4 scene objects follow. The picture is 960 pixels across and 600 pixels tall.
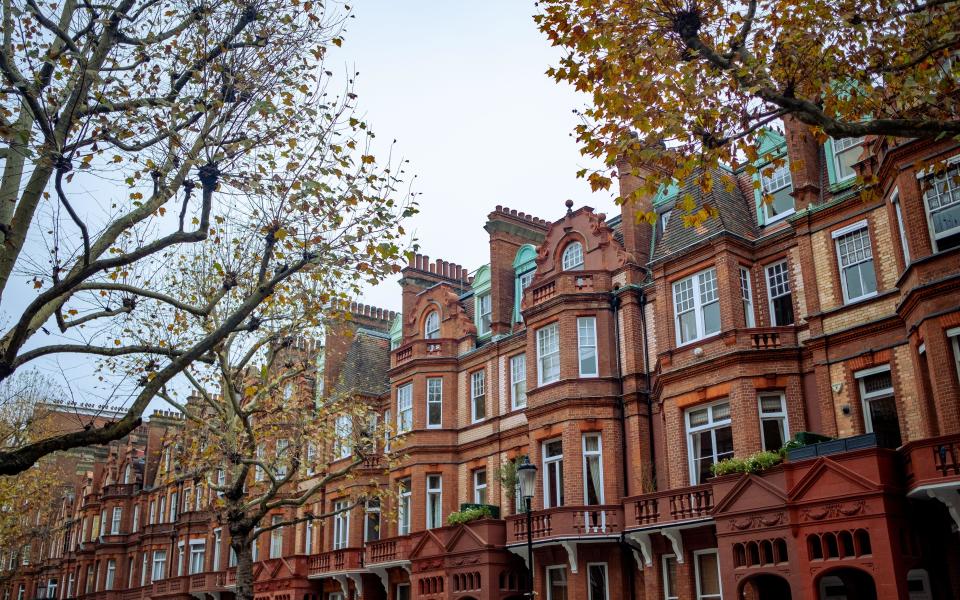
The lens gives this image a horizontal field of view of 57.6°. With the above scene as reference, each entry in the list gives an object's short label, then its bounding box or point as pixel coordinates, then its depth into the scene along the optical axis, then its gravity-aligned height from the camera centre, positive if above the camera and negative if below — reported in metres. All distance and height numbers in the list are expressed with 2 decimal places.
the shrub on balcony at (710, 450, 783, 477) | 20.81 +2.67
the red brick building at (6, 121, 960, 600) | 19.11 +4.88
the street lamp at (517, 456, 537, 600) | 20.28 +2.30
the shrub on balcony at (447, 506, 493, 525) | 29.90 +2.27
